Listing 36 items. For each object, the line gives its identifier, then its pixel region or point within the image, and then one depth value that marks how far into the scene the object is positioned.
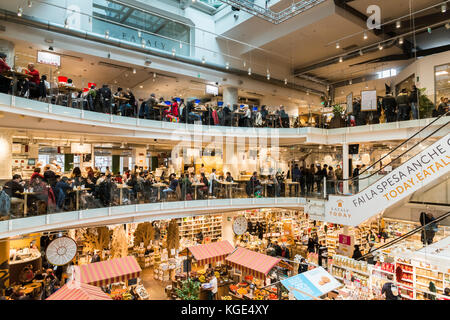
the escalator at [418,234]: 7.09
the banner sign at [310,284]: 6.17
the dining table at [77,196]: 7.38
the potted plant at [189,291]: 8.17
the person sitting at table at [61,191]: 6.91
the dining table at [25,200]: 6.15
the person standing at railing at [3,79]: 6.16
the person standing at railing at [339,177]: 10.34
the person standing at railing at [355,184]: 9.84
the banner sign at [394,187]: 7.88
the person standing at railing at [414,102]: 9.74
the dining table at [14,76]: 6.23
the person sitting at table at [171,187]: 9.55
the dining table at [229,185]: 10.92
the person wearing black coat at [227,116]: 11.73
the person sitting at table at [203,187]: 10.33
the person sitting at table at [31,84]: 6.85
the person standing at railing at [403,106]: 10.01
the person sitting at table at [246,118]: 12.08
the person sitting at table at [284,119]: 12.62
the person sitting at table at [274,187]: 11.68
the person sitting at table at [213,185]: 10.59
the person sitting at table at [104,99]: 8.85
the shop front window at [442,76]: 10.62
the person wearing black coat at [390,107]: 10.38
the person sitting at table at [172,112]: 10.59
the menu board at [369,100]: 10.64
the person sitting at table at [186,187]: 9.91
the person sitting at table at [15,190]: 5.86
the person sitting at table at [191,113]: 10.87
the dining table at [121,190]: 8.44
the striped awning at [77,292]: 5.79
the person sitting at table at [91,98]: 8.65
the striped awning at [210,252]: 9.17
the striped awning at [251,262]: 8.24
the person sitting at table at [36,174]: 6.60
